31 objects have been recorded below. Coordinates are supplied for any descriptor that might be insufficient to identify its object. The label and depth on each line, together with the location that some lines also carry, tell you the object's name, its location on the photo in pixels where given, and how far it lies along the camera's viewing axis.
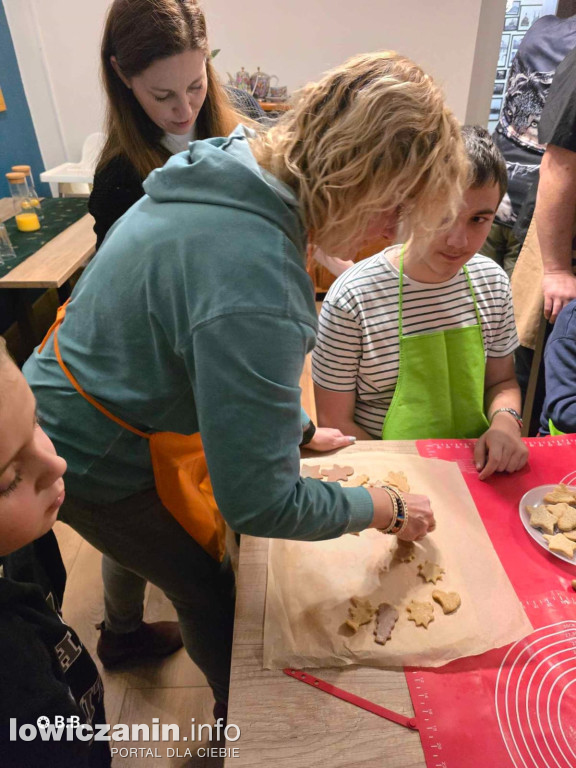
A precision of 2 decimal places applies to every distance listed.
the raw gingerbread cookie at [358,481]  1.06
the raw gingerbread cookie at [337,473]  1.07
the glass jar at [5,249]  2.47
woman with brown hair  1.39
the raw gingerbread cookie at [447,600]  0.83
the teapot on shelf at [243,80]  3.60
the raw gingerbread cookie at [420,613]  0.81
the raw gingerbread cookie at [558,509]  0.98
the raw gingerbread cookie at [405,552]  0.91
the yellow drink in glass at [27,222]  2.78
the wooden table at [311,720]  0.66
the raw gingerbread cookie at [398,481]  1.05
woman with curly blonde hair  0.68
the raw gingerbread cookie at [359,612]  0.80
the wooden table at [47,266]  2.28
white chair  3.48
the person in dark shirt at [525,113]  1.78
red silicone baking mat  0.67
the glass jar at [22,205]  2.80
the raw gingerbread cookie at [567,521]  0.96
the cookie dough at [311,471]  1.08
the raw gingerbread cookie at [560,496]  1.01
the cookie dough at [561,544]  0.91
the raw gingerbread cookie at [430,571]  0.88
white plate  0.93
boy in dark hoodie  0.58
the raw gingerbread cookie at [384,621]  0.79
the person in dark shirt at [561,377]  1.29
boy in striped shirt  1.32
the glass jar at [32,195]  3.05
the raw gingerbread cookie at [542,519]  0.96
